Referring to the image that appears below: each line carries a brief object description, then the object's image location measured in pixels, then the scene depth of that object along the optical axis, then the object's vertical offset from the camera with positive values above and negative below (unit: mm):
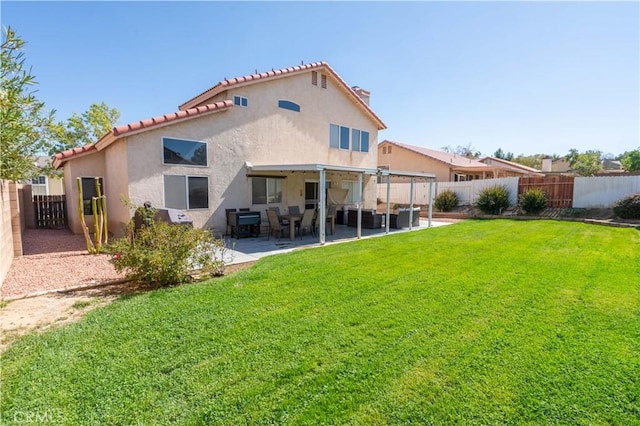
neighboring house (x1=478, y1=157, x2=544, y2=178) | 33562 +2806
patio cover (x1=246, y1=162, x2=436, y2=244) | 10798 +911
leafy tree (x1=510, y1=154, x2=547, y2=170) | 69469 +7810
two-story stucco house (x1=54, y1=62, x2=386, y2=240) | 10867 +1779
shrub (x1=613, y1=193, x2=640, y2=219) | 15220 -725
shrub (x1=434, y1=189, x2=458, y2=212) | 23516 -626
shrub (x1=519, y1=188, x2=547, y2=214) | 19219 -503
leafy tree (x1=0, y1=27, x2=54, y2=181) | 5234 +1783
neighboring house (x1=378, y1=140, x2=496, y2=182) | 30734 +3318
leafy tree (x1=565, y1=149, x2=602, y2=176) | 45100 +5080
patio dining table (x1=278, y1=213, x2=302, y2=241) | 11939 -1078
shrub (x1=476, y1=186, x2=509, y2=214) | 20406 -471
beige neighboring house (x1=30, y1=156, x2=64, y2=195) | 31544 +695
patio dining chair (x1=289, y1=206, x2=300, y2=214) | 13803 -745
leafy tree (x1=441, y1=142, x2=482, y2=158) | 69812 +10201
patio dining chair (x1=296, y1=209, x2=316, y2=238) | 12375 -1159
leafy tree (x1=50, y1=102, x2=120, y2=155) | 29562 +6771
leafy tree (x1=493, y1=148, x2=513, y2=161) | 77488 +10131
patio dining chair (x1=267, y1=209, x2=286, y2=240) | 11667 -1162
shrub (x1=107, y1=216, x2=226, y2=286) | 6066 -1257
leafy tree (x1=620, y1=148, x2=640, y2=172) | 45706 +5081
